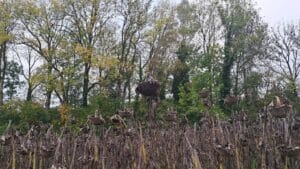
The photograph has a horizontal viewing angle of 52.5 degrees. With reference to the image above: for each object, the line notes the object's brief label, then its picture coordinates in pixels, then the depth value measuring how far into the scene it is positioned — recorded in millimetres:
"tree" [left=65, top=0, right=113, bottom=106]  25015
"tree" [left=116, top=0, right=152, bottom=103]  24862
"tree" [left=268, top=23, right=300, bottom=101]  26717
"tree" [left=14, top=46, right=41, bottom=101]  24250
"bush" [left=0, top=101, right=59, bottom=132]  20846
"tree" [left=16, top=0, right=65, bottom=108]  24728
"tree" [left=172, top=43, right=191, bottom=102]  27137
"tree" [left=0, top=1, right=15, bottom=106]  23886
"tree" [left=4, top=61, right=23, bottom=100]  30159
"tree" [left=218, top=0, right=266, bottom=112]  26487
